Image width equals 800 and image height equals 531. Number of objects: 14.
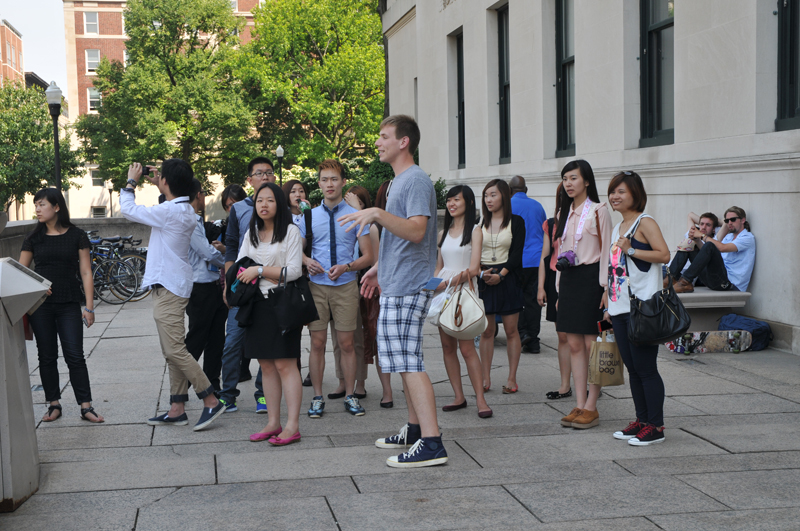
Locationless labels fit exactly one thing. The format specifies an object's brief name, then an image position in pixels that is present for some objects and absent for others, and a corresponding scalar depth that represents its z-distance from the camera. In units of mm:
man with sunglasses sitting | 8500
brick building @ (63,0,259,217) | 63281
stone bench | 8586
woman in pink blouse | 5660
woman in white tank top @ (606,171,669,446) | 5105
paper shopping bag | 5492
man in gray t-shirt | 4715
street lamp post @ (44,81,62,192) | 18516
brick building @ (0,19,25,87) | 65938
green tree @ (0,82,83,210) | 43562
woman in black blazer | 6852
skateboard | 8273
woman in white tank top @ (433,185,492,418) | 5965
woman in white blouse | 5352
